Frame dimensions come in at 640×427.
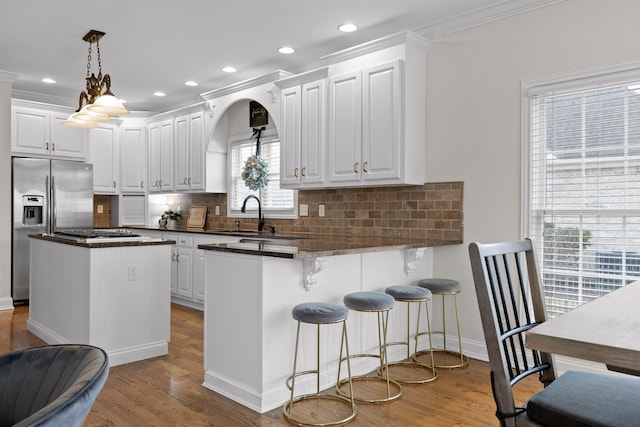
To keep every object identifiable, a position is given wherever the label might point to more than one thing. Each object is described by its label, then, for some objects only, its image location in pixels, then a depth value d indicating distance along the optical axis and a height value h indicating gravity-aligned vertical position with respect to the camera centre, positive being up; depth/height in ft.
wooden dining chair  4.15 -1.76
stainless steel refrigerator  18.72 +0.25
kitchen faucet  17.90 -0.14
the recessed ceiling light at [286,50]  14.82 +5.02
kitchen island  11.34 -2.25
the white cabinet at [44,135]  19.56 +3.14
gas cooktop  12.00 -0.77
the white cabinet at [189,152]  19.62 +2.35
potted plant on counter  22.11 -0.44
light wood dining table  3.06 -0.89
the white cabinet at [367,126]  12.51 +2.28
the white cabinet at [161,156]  21.18 +2.39
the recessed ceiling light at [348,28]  12.91 +4.99
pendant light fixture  12.00 +2.61
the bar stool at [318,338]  8.36 -2.46
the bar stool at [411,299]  10.34 -2.00
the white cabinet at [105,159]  22.20 +2.31
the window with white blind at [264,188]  17.81 +0.89
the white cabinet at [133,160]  22.77 +2.30
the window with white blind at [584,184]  9.91 +0.55
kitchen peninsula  8.94 -2.01
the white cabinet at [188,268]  17.60 -2.32
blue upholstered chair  3.58 -1.34
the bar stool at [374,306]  9.23 -1.93
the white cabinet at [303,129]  14.35 +2.48
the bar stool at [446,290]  11.46 -1.99
